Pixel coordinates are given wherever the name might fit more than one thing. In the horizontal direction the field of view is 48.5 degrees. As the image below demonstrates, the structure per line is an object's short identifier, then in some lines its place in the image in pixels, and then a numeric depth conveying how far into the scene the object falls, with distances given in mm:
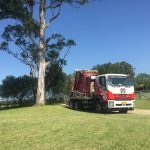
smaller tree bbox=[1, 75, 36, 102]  20577
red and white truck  10803
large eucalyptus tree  13822
